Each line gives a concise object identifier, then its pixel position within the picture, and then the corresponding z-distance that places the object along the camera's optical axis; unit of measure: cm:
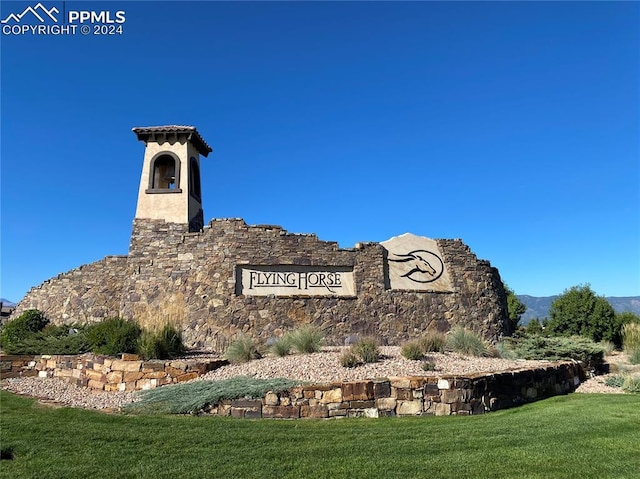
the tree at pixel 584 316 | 1964
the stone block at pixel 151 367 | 1014
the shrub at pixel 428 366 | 935
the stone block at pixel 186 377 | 988
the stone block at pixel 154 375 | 1005
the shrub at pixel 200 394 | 801
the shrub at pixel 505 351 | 1318
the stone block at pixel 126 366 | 1027
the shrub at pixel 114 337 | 1167
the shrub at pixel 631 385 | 1071
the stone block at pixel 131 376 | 1021
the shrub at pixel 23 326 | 1781
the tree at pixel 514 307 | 3050
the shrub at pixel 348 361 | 953
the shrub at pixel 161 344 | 1104
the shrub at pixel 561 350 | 1350
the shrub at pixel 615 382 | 1140
